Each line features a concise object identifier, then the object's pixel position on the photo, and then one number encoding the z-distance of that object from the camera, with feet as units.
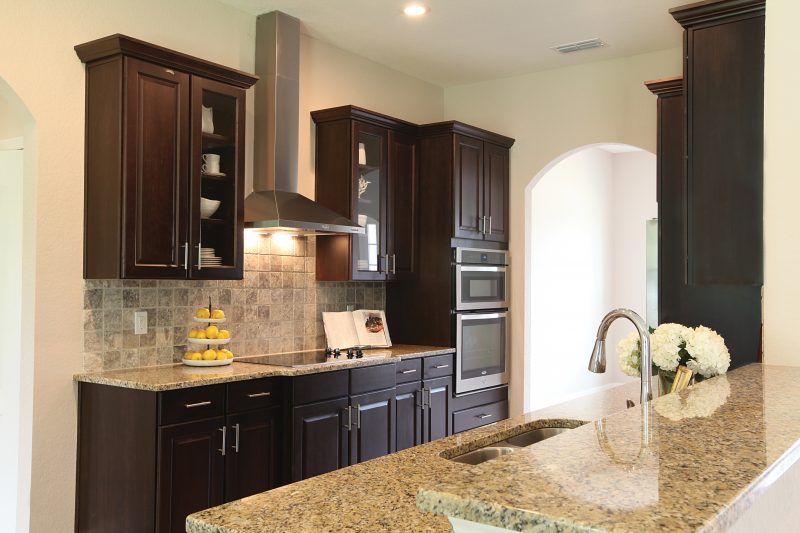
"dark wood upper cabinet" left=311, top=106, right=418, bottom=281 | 15.14
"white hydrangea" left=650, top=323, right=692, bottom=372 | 7.89
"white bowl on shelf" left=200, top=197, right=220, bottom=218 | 12.08
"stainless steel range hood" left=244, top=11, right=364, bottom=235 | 13.83
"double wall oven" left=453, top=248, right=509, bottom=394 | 16.58
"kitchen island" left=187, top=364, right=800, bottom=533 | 2.54
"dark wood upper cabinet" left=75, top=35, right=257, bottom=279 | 10.91
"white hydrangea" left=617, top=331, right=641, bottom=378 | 8.46
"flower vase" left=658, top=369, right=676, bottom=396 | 8.18
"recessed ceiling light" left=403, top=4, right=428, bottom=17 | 13.78
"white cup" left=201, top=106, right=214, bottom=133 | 12.18
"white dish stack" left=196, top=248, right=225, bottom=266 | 12.03
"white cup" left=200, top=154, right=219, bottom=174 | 12.19
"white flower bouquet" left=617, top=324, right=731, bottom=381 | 7.62
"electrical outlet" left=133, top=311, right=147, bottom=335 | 12.01
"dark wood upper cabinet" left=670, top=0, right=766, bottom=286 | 10.00
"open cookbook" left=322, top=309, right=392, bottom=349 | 15.57
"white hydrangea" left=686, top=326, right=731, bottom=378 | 7.60
